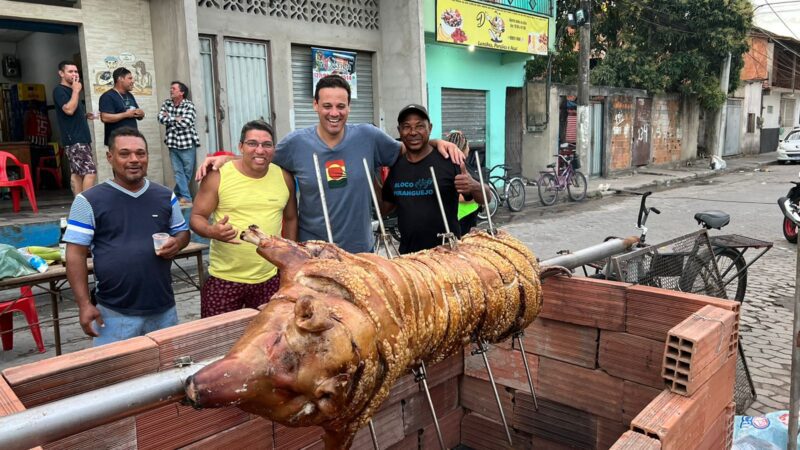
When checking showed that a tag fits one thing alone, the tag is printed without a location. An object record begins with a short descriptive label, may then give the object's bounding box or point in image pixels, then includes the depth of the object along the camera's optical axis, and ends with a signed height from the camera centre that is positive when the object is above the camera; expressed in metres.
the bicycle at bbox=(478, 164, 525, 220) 12.61 -1.40
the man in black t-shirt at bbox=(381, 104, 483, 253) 3.27 -0.29
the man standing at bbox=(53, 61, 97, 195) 6.77 +0.17
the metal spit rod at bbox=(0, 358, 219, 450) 1.15 -0.59
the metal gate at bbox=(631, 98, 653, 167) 20.02 -0.11
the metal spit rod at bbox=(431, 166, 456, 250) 2.16 -0.41
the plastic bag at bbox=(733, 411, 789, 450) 3.12 -1.74
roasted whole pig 1.22 -0.49
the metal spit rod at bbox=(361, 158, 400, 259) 2.34 -0.45
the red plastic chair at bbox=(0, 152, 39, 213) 7.17 -0.50
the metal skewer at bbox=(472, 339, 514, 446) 2.13 -0.85
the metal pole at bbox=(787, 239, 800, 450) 2.47 -1.17
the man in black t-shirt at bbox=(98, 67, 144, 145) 7.11 +0.46
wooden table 4.21 -1.05
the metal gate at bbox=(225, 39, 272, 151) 8.93 +0.90
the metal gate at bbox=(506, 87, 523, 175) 16.22 +0.10
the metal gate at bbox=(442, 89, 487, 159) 13.14 +0.48
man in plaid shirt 7.60 +0.14
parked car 22.12 -0.81
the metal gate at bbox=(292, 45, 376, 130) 9.79 +0.84
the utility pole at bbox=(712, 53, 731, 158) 22.83 -0.08
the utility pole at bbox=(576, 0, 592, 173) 14.31 +1.12
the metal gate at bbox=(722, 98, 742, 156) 25.52 +0.08
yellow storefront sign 11.68 +2.41
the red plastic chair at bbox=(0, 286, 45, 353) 4.88 -1.54
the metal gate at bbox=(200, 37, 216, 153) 8.56 +0.66
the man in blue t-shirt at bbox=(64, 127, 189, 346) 3.01 -0.58
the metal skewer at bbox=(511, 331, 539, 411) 2.37 -1.05
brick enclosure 1.78 -1.04
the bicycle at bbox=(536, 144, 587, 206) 13.71 -1.24
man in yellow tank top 3.22 -0.42
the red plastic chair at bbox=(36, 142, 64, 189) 10.34 -0.42
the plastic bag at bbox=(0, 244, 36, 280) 4.24 -0.93
